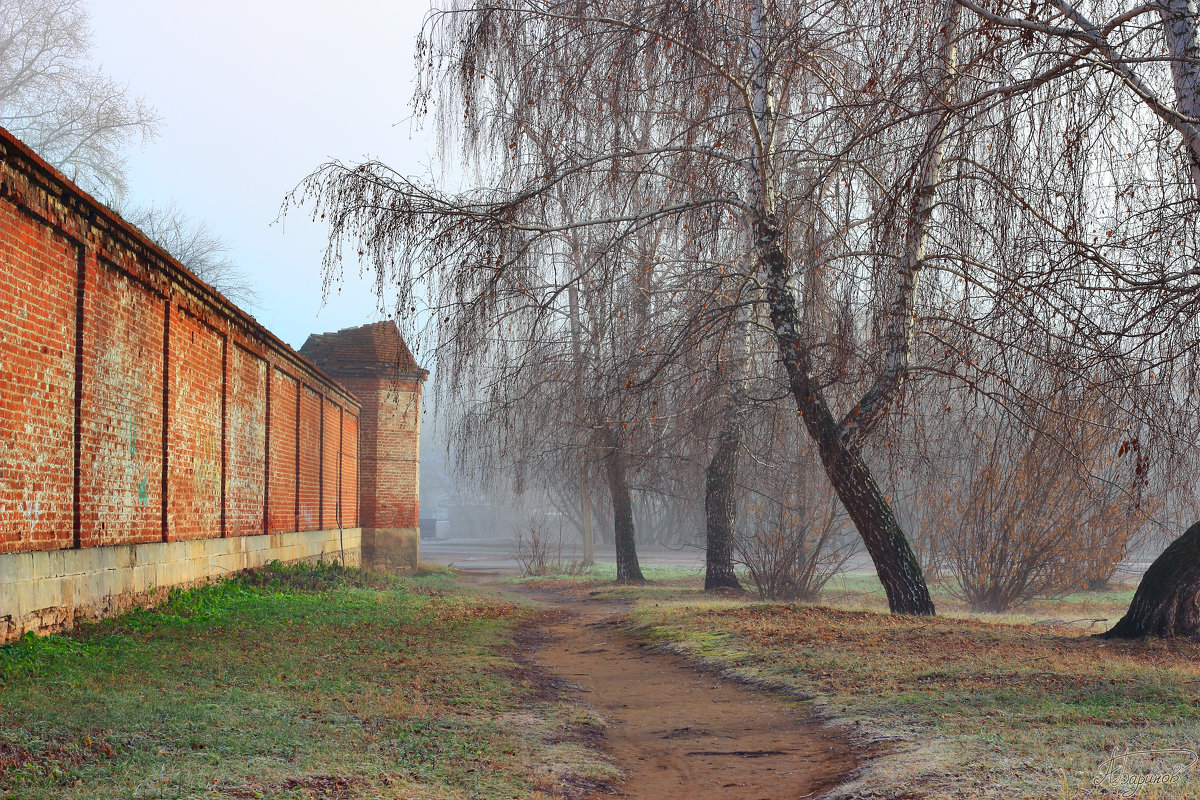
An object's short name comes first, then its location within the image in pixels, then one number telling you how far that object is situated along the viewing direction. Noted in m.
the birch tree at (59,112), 31.12
